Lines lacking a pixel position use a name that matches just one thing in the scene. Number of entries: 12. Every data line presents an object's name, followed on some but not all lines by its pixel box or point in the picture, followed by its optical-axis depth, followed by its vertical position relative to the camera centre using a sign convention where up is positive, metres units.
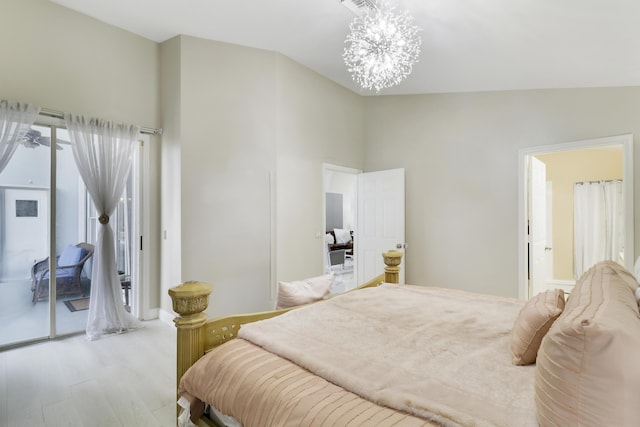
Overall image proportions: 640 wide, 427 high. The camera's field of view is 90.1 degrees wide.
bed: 0.76 -0.56
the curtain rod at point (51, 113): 3.00 +0.98
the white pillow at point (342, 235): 8.05 -0.52
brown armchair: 3.15 -0.57
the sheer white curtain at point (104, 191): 3.23 +0.26
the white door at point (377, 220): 4.49 -0.08
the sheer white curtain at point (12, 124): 2.75 +0.81
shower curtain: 5.04 -0.14
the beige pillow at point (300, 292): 2.18 -0.55
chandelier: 2.44 +1.37
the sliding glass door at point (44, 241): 2.99 -0.25
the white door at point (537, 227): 3.73 -0.16
